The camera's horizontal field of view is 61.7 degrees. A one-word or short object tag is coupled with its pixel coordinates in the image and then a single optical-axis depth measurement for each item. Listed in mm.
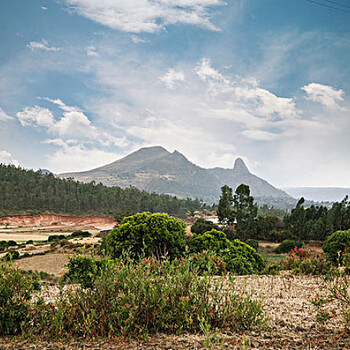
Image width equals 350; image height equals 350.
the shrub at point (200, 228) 40906
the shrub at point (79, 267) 7042
